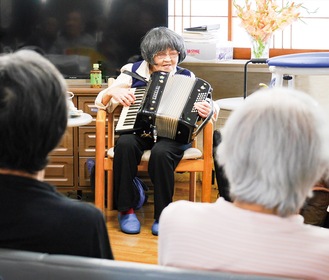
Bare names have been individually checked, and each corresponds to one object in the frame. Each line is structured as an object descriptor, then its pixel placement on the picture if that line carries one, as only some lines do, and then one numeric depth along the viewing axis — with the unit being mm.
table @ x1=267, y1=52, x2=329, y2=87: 3033
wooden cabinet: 4238
